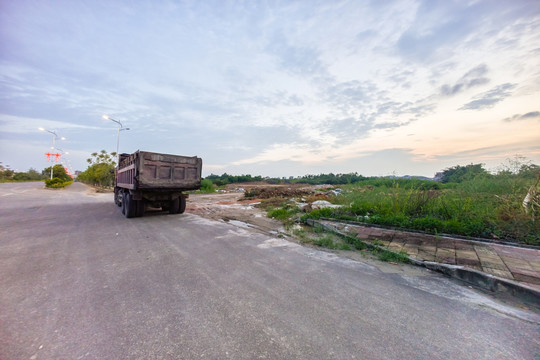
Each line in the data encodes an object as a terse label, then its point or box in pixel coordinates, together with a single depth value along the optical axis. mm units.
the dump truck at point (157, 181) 7363
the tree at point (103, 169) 31234
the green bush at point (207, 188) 24414
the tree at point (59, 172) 43594
